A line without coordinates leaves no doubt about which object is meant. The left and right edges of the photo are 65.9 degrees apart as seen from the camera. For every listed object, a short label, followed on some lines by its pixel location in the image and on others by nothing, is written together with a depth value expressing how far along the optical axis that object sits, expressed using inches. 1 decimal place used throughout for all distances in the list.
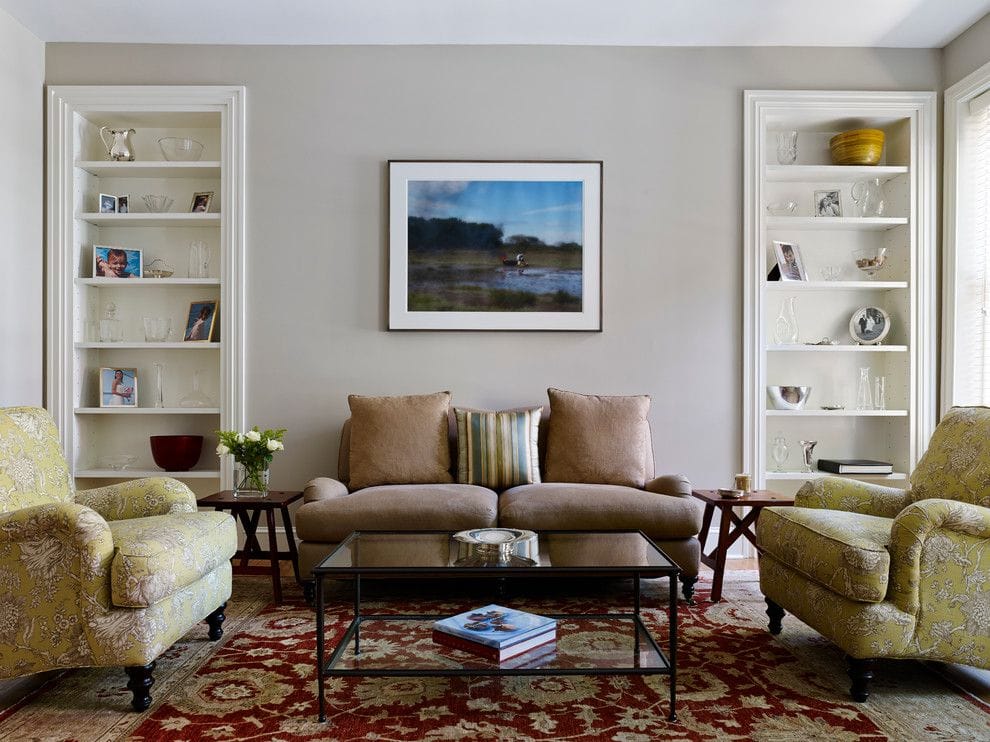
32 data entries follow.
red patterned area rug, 84.6
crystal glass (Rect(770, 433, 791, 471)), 178.4
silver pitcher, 174.4
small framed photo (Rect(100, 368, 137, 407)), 177.0
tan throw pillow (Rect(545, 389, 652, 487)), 152.6
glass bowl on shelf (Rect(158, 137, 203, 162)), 173.9
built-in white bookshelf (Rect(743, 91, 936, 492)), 173.2
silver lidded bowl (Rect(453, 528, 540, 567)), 94.7
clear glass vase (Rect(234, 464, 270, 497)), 145.5
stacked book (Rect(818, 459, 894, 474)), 170.2
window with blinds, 165.5
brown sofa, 132.7
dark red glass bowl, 171.5
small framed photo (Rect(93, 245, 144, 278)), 174.6
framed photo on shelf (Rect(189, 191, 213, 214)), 177.9
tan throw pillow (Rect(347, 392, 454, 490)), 153.0
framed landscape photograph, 173.5
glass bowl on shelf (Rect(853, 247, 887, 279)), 178.2
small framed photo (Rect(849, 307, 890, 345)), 178.5
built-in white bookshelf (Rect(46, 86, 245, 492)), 172.1
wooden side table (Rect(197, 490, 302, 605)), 135.5
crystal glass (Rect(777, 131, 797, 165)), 177.6
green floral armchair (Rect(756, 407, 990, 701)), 92.1
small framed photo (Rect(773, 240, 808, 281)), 176.6
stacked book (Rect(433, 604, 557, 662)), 87.7
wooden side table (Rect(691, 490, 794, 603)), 136.9
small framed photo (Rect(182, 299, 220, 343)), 176.1
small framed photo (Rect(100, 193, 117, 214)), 175.9
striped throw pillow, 153.9
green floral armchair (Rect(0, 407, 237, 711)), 88.9
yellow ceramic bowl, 175.0
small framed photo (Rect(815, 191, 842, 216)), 179.3
